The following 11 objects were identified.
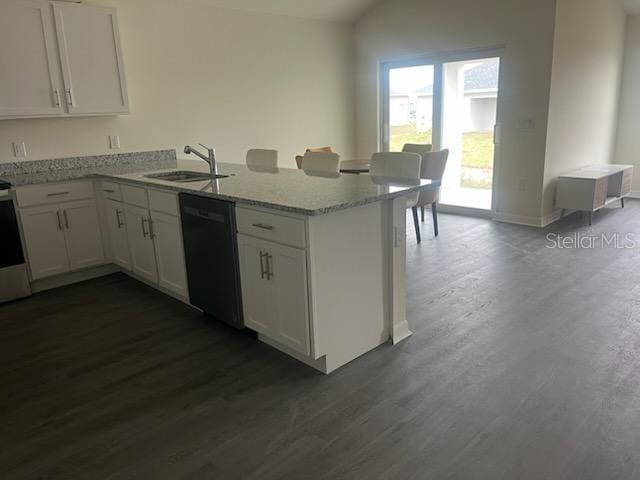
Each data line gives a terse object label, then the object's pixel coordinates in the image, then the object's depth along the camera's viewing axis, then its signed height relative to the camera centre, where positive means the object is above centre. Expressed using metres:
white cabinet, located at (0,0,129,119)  3.64 +0.63
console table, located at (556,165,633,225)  5.25 -0.77
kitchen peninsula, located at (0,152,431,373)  2.35 -0.66
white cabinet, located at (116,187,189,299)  3.26 -0.78
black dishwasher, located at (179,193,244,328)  2.73 -0.73
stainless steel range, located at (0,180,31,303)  3.52 -0.85
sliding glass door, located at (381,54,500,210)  5.71 +0.15
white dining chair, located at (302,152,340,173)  3.71 -0.25
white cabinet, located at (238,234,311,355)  2.38 -0.82
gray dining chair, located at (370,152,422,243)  3.64 -0.28
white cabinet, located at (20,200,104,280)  3.75 -0.78
